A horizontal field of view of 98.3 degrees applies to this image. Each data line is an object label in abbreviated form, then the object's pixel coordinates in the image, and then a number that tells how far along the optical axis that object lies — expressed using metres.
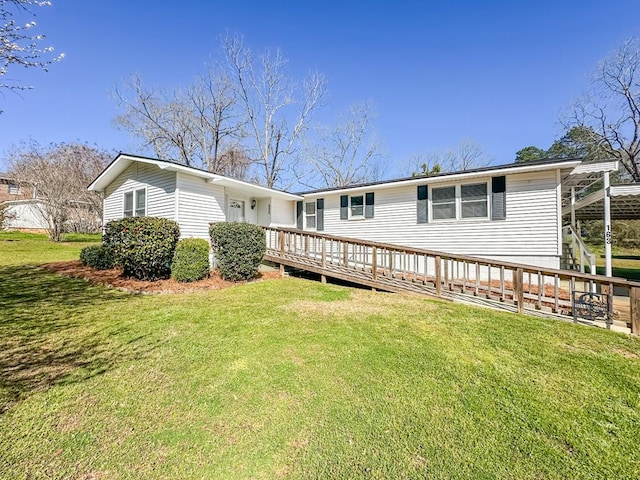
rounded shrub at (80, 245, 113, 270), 9.08
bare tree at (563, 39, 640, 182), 17.19
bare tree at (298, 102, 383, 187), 24.34
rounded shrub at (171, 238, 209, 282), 7.67
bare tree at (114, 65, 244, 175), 20.16
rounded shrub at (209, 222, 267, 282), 8.11
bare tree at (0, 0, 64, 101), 4.89
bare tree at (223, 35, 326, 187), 20.55
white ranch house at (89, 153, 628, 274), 8.30
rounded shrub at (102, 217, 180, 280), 7.47
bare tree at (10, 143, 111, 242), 16.09
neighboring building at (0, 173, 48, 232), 18.08
